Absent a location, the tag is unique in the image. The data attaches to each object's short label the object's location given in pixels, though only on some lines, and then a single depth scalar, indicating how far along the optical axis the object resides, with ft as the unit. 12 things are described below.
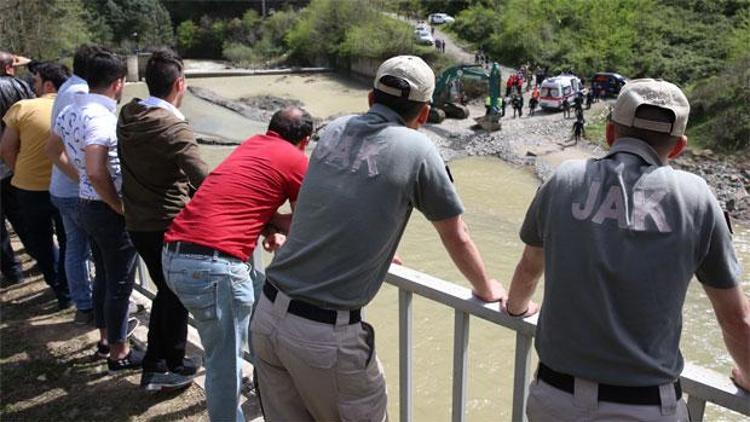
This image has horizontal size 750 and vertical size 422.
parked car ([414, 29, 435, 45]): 136.05
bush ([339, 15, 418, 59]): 133.49
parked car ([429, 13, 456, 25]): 162.55
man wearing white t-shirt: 10.67
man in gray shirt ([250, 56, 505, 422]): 6.67
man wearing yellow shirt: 14.11
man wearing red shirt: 8.41
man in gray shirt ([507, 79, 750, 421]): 5.40
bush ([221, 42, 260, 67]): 167.22
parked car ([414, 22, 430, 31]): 140.50
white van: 93.38
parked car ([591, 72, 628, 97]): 98.07
